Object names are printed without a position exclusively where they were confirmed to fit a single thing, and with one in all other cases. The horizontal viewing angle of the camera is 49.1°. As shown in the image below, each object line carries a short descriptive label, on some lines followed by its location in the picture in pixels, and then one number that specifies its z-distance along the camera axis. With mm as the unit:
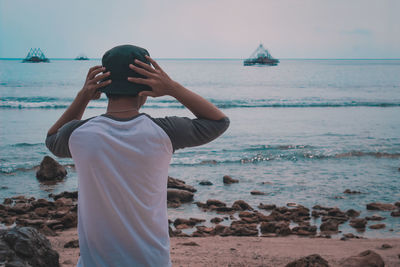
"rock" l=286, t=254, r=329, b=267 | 4141
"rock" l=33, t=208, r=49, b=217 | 7238
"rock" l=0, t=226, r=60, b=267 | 3279
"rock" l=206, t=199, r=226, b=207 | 7899
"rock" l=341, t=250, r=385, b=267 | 4578
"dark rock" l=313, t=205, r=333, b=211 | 7809
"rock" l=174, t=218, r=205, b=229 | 6846
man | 1540
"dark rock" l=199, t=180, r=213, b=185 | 9578
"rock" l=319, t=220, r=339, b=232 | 6689
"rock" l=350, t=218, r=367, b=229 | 6852
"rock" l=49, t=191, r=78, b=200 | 8406
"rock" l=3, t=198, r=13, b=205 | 8080
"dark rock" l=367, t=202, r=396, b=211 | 7793
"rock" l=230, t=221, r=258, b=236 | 6375
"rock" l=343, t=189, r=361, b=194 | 8938
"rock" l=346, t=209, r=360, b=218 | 7465
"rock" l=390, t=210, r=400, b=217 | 7383
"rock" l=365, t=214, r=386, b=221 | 7215
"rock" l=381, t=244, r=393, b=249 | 5609
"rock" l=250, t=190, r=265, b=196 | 8812
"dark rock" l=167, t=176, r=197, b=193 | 8898
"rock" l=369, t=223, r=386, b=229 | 6824
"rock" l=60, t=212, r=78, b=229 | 6660
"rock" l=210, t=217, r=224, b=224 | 7031
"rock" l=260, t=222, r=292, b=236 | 6449
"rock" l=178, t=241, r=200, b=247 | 5645
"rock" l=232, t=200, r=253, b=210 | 7709
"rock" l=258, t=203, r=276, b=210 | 7864
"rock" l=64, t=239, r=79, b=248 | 5410
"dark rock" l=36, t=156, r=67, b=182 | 9898
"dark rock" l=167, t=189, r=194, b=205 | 8211
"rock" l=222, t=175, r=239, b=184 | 9727
